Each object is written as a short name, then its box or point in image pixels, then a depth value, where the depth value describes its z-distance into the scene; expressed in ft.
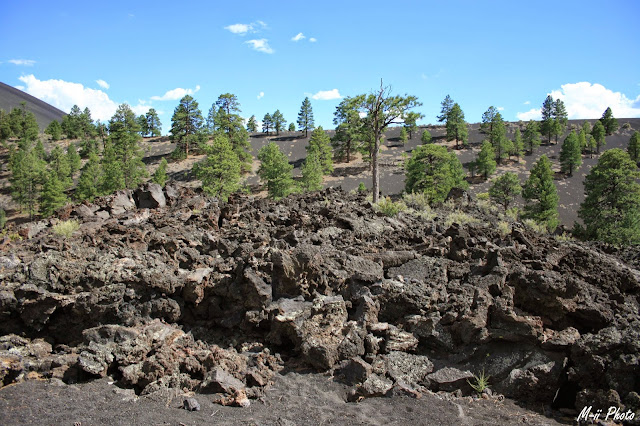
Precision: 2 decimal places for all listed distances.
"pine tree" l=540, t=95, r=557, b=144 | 267.55
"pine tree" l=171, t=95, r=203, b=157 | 209.67
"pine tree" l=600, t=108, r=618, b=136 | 288.34
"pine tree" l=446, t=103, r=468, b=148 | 263.29
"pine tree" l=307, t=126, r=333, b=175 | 198.29
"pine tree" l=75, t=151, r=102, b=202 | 136.75
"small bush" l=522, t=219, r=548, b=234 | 63.16
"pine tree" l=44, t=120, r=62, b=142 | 247.52
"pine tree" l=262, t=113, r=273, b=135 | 304.09
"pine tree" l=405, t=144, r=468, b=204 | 136.36
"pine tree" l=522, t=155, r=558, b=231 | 117.80
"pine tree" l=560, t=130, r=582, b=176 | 207.72
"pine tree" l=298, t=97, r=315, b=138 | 276.82
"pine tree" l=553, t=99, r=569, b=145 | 296.30
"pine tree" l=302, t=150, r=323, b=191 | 149.38
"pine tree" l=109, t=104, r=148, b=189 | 133.80
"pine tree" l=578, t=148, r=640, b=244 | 79.10
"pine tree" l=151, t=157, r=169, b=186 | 153.58
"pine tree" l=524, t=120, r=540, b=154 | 244.42
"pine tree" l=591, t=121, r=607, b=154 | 251.19
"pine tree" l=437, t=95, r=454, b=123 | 278.05
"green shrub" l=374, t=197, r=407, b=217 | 53.78
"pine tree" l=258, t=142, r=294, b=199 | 140.67
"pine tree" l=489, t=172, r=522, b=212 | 142.51
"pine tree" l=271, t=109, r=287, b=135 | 302.66
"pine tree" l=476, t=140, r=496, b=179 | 198.85
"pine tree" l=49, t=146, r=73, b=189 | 163.73
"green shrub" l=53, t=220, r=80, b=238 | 38.14
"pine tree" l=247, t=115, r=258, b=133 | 300.69
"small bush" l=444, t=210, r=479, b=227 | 55.21
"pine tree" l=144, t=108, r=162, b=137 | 272.72
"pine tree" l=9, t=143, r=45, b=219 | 152.66
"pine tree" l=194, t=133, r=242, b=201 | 104.32
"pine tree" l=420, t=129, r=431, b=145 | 248.15
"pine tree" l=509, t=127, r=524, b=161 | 229.90
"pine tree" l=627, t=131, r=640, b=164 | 219.82
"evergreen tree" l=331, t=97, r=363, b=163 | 224.53
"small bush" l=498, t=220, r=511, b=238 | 44.55
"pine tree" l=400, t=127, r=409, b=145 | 267.14
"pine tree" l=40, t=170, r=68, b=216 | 133.28
